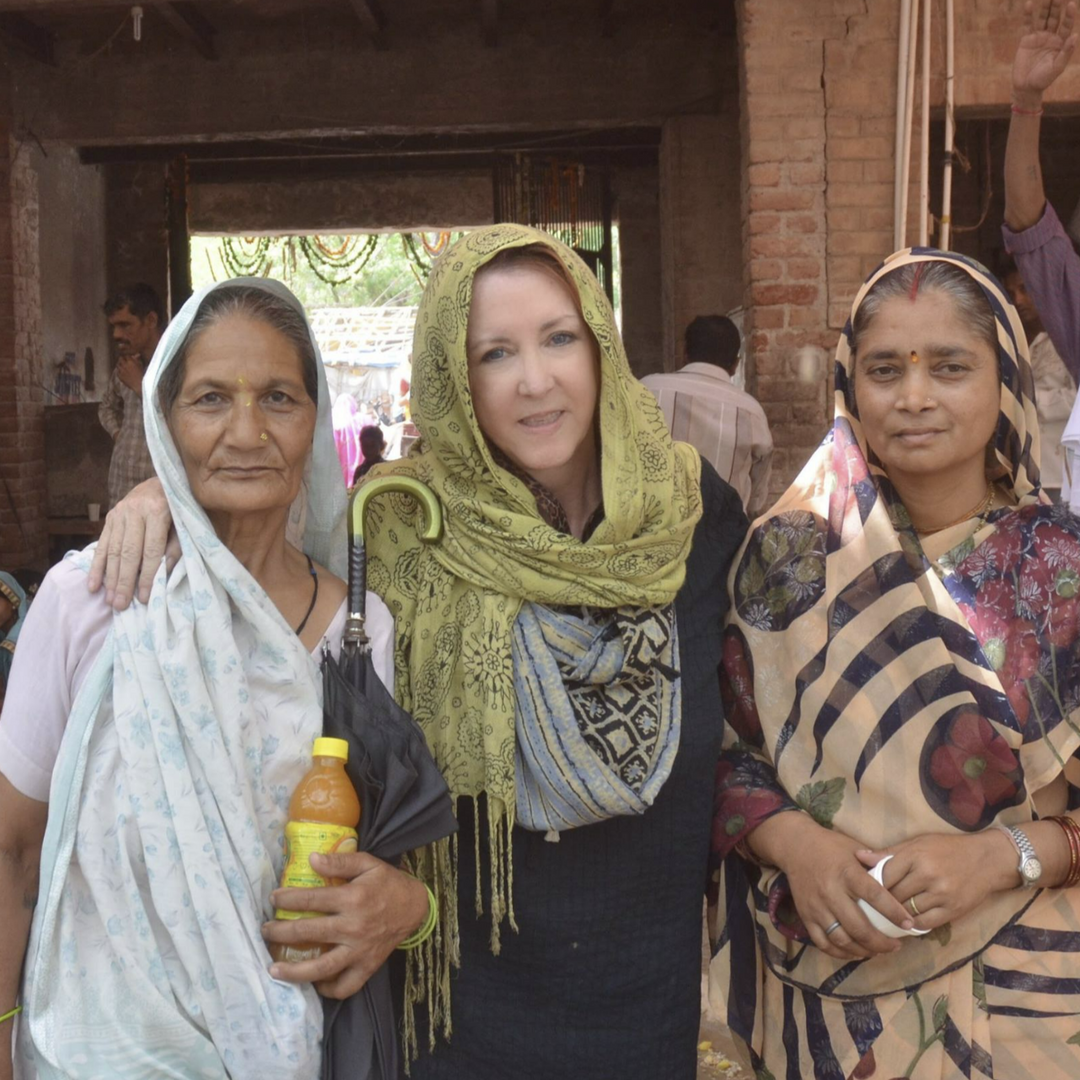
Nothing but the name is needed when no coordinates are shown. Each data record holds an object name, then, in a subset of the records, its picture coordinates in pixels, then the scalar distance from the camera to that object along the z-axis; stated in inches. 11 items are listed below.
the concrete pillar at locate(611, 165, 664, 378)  361.1
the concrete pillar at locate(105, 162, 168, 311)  400.8
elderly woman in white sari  57.2
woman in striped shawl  64.3
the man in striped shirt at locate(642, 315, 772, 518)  184.2
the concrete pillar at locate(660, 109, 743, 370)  264.5
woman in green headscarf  66.1
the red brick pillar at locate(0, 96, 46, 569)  265.6
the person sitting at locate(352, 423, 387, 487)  403.7
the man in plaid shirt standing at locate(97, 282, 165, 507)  216.2
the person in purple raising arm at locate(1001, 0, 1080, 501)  105.9
